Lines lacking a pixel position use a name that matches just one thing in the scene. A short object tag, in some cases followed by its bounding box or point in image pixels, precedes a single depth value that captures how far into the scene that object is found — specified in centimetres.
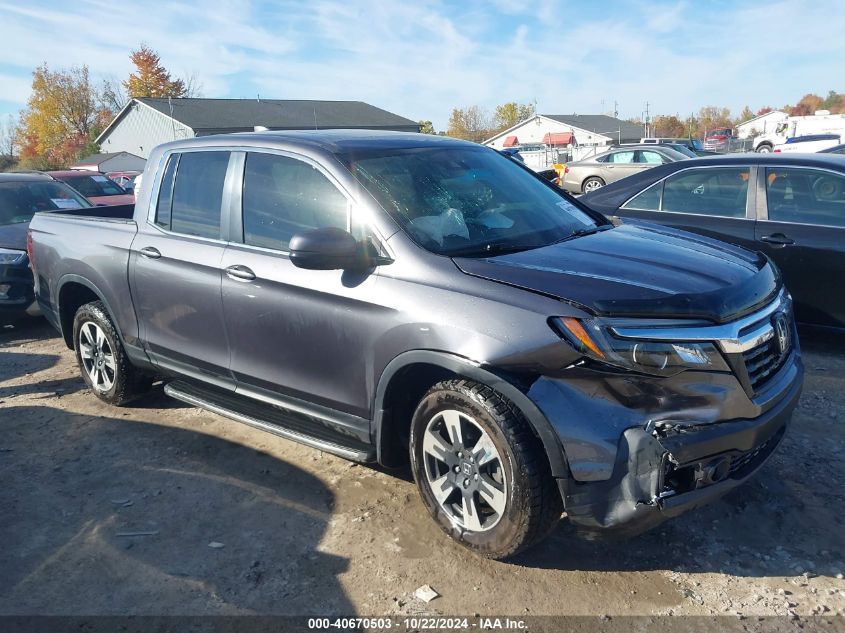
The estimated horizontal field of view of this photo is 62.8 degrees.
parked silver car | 1891
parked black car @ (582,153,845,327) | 528
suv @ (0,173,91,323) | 758
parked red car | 1316
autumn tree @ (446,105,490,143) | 8731
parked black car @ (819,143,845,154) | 1428
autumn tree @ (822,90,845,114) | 8985
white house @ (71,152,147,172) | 5225
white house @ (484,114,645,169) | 6068
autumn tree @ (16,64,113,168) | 6844
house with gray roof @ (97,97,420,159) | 4569
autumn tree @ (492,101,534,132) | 9069
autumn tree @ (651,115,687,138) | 8012
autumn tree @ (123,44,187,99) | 6612
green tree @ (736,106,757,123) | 10248
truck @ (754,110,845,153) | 3606
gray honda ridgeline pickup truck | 267
